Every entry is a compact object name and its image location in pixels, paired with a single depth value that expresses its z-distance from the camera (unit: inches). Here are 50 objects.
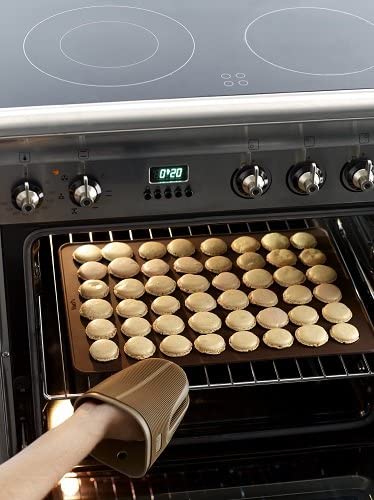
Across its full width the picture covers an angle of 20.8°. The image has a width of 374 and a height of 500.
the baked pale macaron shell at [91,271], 91.8
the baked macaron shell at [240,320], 88.3
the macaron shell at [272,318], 88.7
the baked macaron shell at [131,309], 88.8
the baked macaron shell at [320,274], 93.0
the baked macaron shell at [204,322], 88.0
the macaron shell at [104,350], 84.5
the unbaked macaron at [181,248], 95.7
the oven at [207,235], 73.3
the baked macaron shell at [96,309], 88.3
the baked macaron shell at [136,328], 87.0
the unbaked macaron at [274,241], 96.7
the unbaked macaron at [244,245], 95.9
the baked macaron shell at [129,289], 90.5
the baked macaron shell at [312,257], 95.0
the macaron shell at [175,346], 85.6
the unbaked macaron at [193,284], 91.8
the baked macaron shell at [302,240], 96.7
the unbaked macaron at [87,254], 93.1
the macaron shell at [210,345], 85.8
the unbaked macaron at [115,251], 94.2
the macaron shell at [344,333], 87.4
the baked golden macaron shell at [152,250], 94.9
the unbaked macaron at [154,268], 93.1
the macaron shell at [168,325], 87.6
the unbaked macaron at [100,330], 86.4
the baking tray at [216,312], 85.4
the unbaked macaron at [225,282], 92.1
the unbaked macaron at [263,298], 90.7
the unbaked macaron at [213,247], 95.7
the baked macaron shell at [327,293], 91.4
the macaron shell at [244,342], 86.0
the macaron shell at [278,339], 86.5
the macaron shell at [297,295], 91.0
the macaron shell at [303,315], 89.0
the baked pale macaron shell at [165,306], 89.5
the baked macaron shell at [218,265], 93.8
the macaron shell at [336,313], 89.2
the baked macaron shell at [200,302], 89.9
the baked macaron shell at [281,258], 95.1
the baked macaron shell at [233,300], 90.4
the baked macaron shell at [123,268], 92.5
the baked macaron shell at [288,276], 92.7
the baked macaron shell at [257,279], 92.4
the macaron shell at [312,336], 86.9
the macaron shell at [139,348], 85.0
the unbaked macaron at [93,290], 89.9
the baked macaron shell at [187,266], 93.8
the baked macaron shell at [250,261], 94.3
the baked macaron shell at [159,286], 91.4
